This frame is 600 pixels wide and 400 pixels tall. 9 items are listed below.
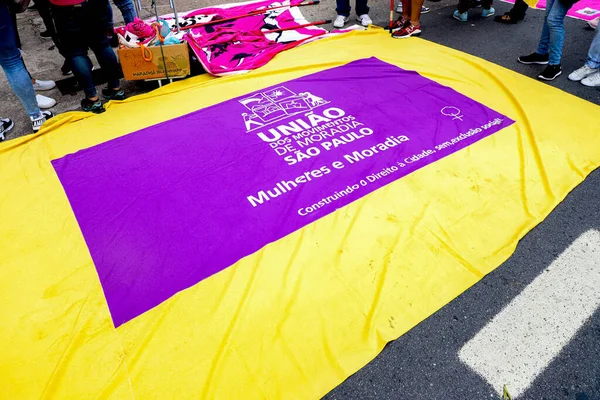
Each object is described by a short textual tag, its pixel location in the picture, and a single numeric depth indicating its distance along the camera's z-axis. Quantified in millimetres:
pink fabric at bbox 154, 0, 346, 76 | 3773
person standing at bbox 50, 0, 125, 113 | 2918
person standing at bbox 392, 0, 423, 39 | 4258
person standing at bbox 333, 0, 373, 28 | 4663
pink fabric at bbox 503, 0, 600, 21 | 4660
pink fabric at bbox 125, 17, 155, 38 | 3332
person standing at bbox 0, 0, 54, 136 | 2756
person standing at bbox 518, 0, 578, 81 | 3254
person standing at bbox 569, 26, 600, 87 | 3342
